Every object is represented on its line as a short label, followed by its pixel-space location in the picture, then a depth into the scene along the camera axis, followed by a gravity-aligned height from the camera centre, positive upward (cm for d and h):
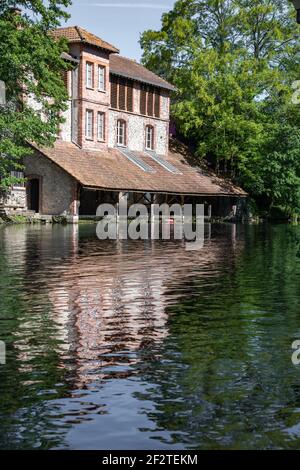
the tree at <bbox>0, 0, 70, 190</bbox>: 3409 +670
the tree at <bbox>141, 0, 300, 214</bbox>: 5431 +942
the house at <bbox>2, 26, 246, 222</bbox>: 4378 +388
